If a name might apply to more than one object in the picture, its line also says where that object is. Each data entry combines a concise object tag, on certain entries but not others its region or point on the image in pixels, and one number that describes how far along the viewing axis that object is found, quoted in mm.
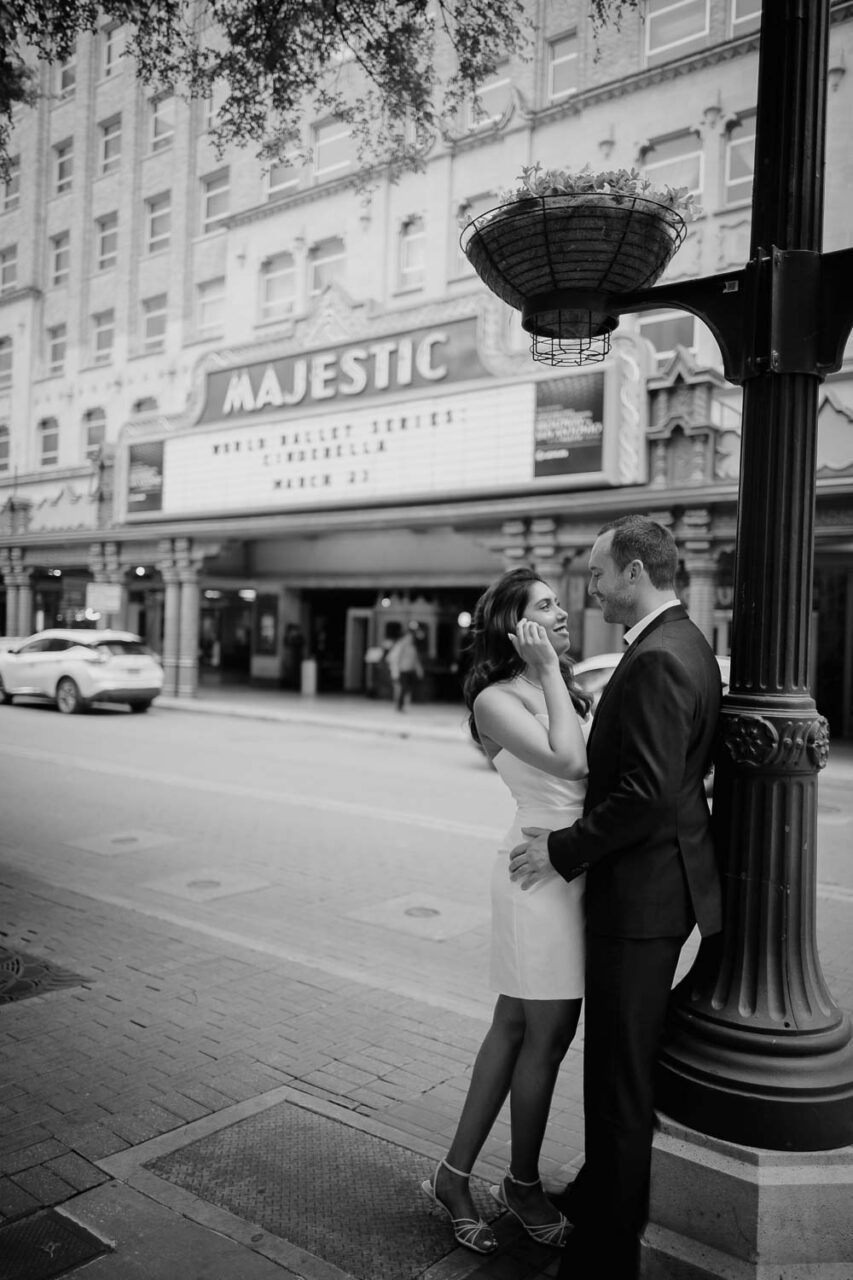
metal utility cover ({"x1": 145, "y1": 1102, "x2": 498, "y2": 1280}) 2941
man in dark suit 2572
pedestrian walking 22203
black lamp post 2613
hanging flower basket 2791
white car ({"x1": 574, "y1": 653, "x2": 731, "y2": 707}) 12797
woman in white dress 2848
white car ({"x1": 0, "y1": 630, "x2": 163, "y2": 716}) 20328
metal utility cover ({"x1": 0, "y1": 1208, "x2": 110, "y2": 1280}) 2789
